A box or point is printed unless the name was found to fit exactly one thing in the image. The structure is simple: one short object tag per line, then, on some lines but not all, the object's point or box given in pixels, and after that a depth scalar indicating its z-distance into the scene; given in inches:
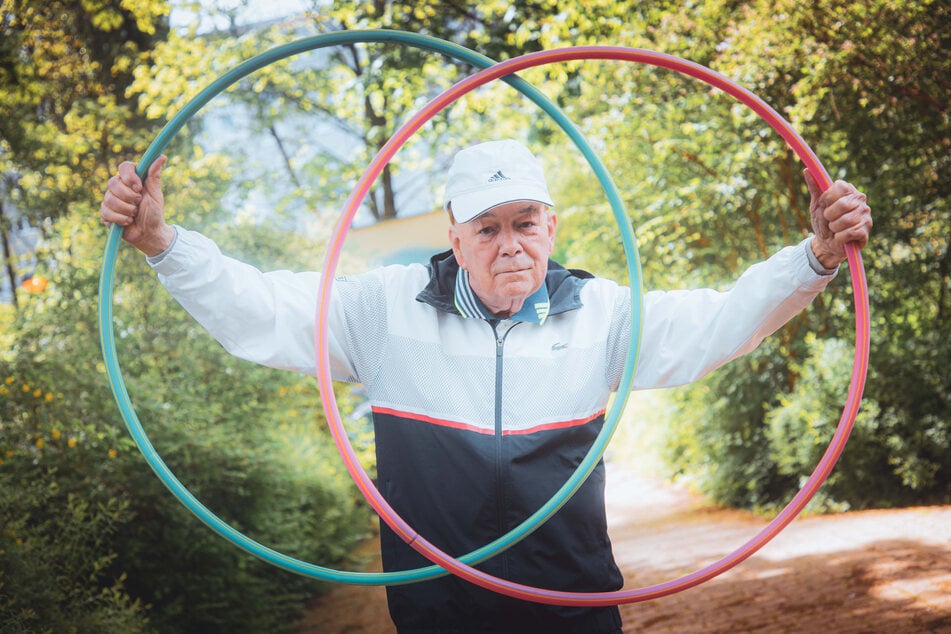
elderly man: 114.1
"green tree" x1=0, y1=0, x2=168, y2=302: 306.7
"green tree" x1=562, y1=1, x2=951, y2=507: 287.7
